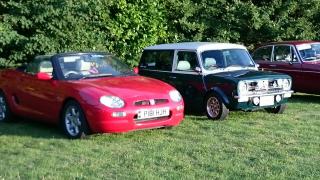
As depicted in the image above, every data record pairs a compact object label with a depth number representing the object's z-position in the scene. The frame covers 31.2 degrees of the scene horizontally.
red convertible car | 8.51
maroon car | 13.37
